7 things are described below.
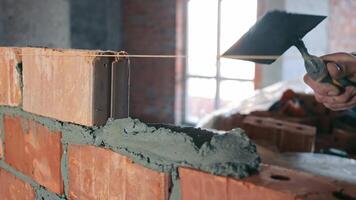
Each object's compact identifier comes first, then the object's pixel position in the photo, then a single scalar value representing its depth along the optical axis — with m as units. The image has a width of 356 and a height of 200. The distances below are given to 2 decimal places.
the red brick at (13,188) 0.97
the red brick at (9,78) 0.98
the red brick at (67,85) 0.78
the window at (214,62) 3.98
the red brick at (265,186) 0.54
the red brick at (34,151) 0.88
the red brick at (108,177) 0.68
